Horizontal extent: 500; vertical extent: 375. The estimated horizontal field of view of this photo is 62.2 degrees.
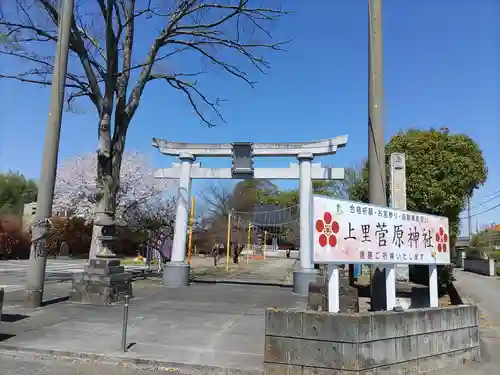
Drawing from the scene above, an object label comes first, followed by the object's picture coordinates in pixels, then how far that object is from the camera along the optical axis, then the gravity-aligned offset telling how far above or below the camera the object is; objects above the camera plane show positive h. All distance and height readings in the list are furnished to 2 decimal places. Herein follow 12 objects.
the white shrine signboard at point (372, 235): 5.64 +0.20
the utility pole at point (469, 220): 39.92 +3.12
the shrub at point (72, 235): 37.47 +0.29
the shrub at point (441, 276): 12.85 -0.87
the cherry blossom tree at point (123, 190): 26.94 +3.55
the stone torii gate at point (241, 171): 15.27 +2.83
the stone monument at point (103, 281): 11.22 -1.14
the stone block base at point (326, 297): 8.52 -1.07
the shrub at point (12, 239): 33.00 -0.21
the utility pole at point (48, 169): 10.38 +1.73
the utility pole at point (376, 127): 7.16 +2.13
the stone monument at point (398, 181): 10.11 +1.66
